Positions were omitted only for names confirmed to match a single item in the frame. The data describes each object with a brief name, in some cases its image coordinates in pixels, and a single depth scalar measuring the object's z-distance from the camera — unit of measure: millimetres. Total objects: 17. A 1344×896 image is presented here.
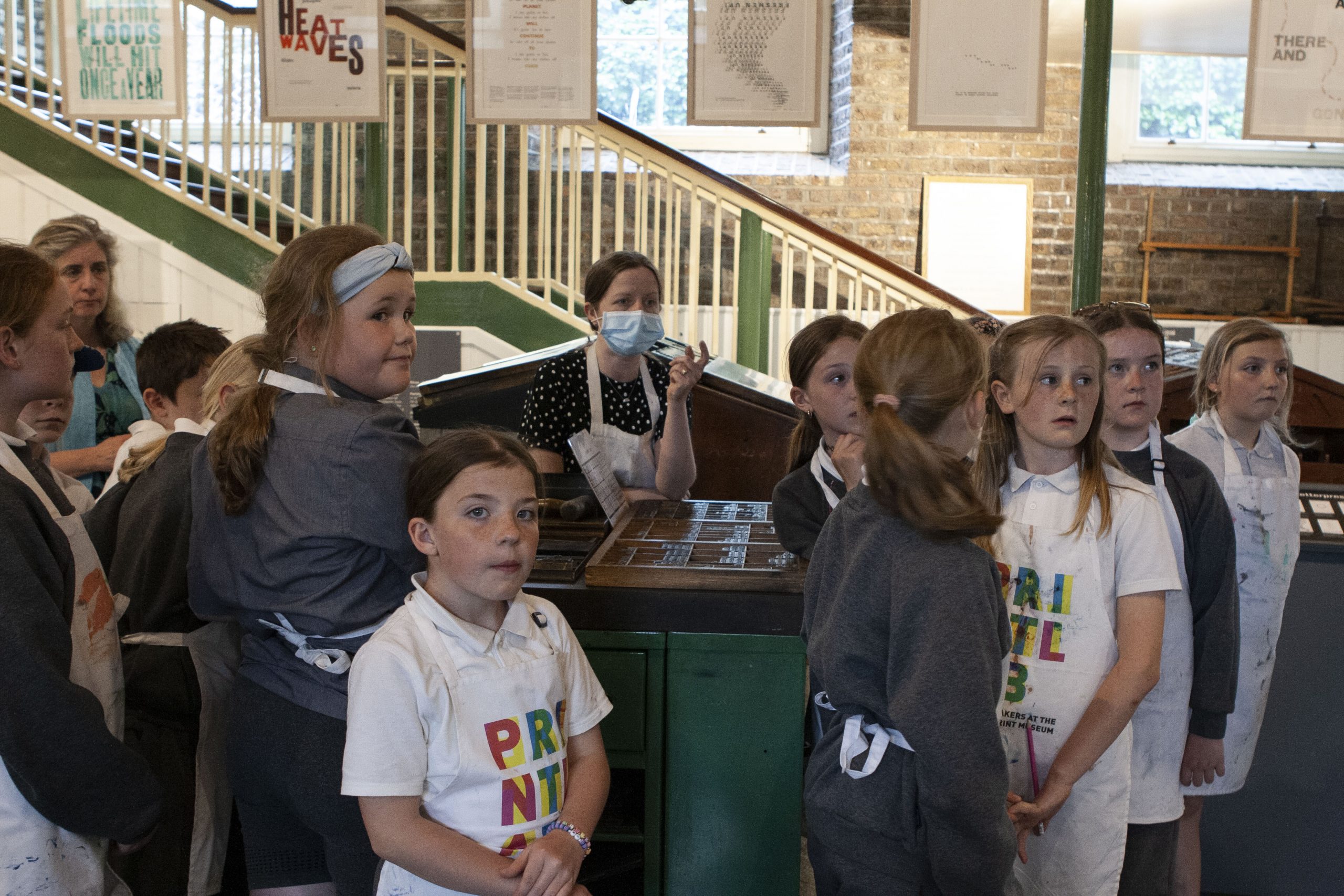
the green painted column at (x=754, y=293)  5531
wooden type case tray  1822
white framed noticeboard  7367
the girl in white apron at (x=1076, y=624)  1595
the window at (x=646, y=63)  7844
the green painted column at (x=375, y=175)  4168
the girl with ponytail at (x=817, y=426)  1937
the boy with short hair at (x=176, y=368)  2236
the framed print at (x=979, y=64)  3189
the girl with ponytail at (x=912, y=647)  1265
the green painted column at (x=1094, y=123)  3168
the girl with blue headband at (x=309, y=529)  1476
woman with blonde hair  2711
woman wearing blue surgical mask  2678
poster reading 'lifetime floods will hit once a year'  3662
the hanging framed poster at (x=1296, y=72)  3158
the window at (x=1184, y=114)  7883
